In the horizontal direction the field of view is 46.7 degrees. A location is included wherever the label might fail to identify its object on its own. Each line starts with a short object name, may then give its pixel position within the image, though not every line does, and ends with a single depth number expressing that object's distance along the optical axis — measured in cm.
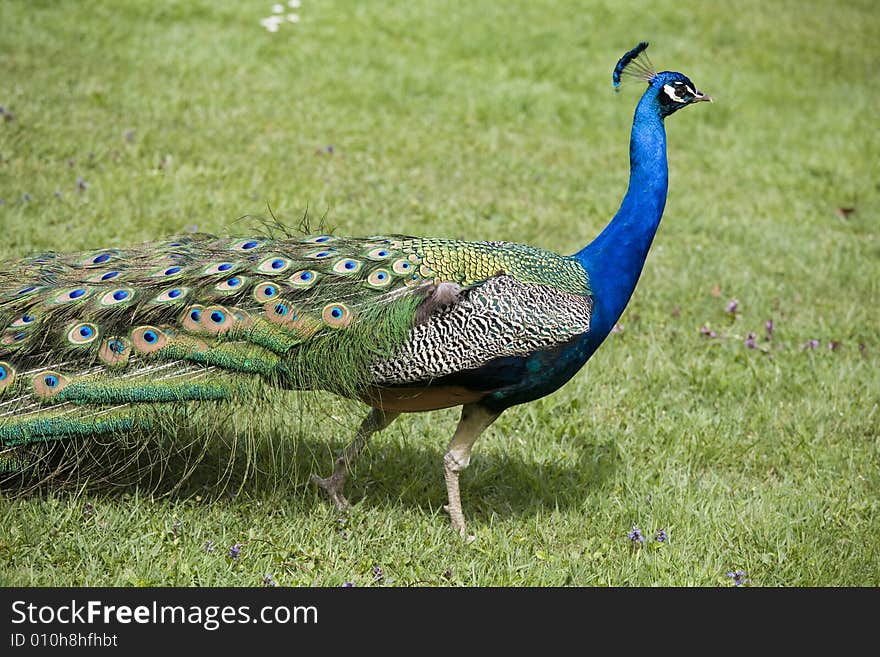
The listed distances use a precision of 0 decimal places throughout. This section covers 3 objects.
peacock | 354
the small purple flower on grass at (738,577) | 384
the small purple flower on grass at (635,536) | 402
